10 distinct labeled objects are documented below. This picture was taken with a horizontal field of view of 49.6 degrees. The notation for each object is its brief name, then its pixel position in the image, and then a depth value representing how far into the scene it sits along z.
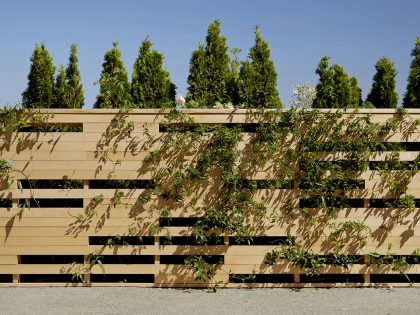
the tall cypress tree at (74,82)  11.68
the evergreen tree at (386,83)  9.80
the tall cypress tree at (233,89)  10.05
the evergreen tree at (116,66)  8.88
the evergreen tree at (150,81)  9.39
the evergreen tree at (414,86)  9.16
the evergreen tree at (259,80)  9.51
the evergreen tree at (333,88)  9.34
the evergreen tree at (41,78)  10.79
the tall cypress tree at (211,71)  9.84
